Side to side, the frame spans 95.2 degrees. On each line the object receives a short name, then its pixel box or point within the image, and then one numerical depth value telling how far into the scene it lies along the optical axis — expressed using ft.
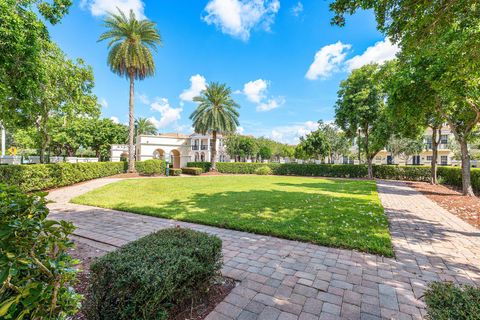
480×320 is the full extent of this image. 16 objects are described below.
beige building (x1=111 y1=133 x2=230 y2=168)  112.27
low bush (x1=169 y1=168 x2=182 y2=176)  73.31
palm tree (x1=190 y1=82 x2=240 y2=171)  80.14
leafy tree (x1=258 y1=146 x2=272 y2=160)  145.65
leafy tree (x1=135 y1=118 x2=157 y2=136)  160.66
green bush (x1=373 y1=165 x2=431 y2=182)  59.82
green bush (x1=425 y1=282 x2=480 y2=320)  4.24
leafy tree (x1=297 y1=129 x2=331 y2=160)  88.94
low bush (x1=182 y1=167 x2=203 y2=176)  79.46
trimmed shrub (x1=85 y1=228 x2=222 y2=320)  5.95
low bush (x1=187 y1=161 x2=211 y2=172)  92.53
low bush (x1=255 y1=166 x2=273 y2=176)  85.21
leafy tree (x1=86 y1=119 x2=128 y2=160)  107.24
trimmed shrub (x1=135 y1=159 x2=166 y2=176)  67.36
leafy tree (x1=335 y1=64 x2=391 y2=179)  56.65
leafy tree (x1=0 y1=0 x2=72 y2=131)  19.52
